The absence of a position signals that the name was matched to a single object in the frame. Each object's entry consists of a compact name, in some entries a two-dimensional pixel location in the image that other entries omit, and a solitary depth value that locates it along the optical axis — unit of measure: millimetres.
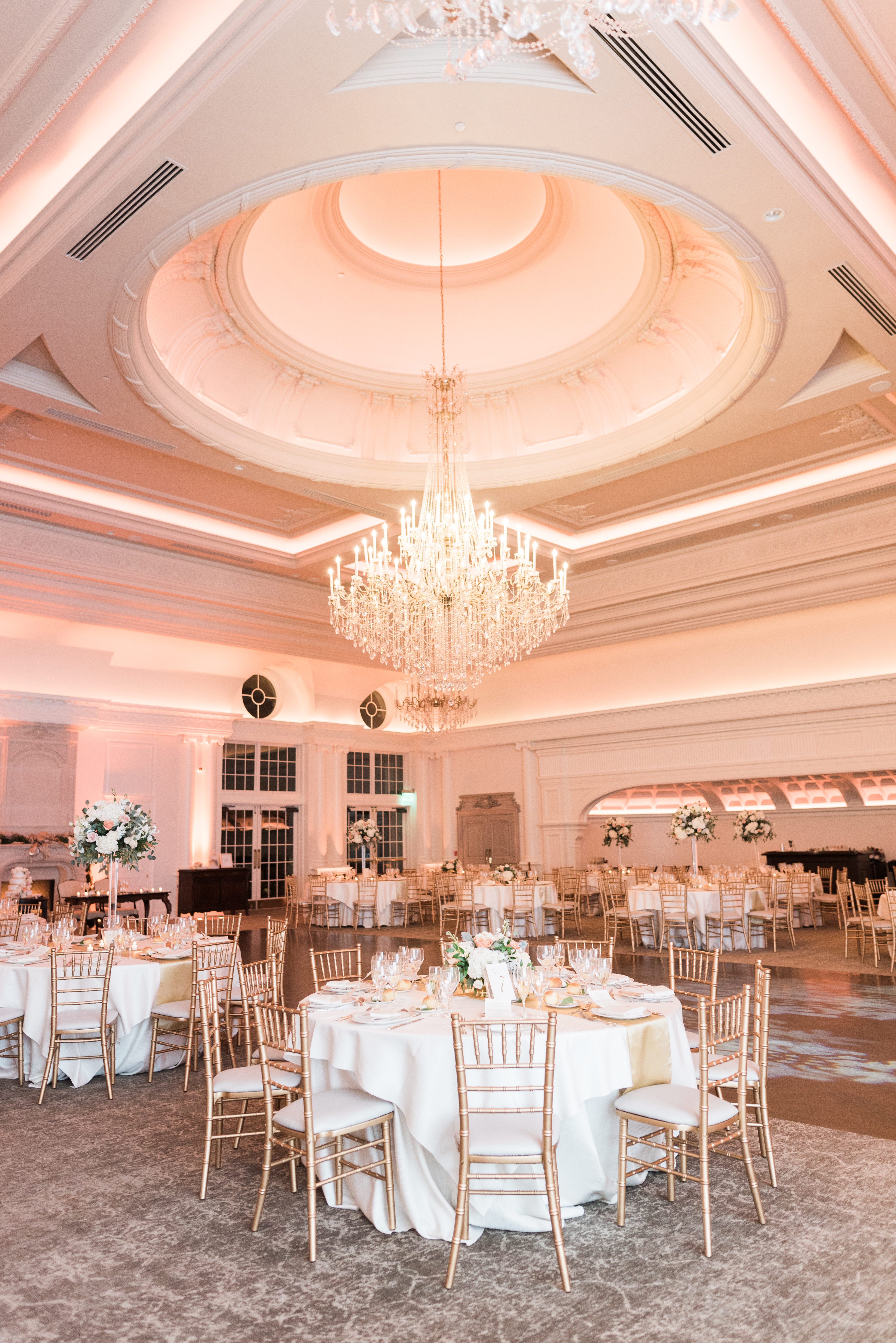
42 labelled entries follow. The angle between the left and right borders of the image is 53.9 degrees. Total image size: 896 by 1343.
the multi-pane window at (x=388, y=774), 20078
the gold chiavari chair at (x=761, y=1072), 4223
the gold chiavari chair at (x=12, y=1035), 6160
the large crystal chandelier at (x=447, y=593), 7785
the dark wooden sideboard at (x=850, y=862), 15711
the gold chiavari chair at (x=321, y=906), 16078
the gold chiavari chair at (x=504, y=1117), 3494
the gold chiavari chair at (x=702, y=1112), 3760
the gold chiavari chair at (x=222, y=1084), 4172
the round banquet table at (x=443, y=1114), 3818
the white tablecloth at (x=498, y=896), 13961
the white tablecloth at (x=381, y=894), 15703
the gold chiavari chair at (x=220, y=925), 8758
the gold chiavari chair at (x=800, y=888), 13172
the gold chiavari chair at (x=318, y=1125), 3738
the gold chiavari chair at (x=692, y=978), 5164
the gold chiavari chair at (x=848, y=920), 10945
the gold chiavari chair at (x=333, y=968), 5543
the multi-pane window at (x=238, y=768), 17672
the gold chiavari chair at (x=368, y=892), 15602
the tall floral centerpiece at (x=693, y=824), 12758
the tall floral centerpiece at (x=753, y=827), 15406
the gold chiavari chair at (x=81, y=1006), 5984
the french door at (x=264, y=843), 17812
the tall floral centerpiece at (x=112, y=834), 7637
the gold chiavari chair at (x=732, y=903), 11695
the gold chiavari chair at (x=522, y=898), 13570
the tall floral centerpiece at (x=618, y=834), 16484
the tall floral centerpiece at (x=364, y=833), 17906
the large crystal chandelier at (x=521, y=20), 2566
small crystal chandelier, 11820
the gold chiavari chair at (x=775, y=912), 11898
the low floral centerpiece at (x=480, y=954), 4527
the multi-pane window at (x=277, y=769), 18266
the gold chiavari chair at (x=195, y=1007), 6199
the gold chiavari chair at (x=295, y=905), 16594
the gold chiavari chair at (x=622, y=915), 12422
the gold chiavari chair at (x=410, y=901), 15945
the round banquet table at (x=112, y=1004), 6289
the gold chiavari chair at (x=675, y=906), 11656
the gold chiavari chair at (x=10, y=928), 8812
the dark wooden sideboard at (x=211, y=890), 15344
